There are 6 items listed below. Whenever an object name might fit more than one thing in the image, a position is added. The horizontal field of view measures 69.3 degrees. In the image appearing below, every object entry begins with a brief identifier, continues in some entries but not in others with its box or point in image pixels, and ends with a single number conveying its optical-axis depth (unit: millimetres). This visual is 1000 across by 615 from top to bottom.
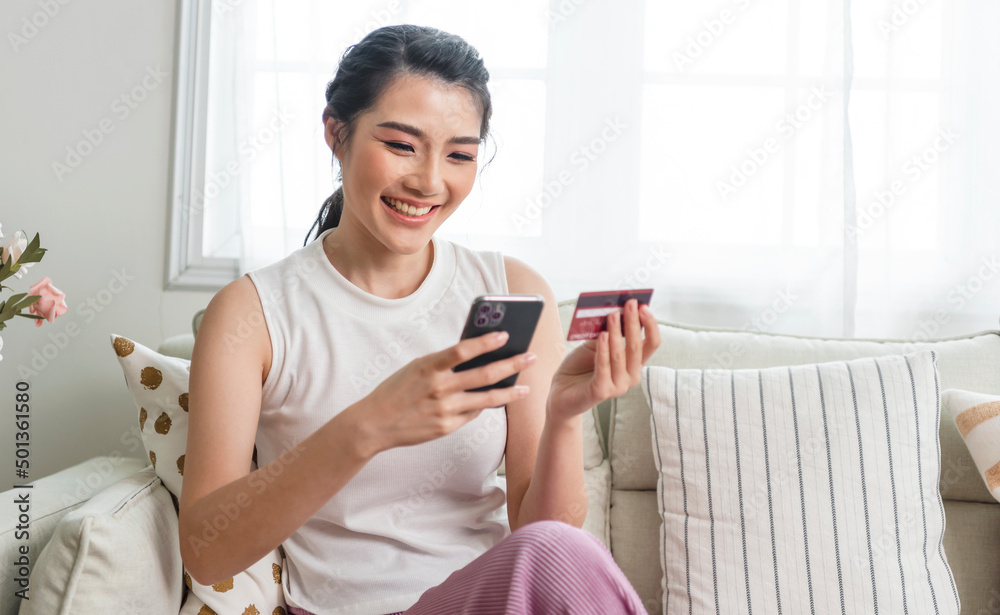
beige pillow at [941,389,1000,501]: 1222
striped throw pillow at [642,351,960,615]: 1165
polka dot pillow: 1044
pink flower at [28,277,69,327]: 1188
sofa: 1086
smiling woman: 907
